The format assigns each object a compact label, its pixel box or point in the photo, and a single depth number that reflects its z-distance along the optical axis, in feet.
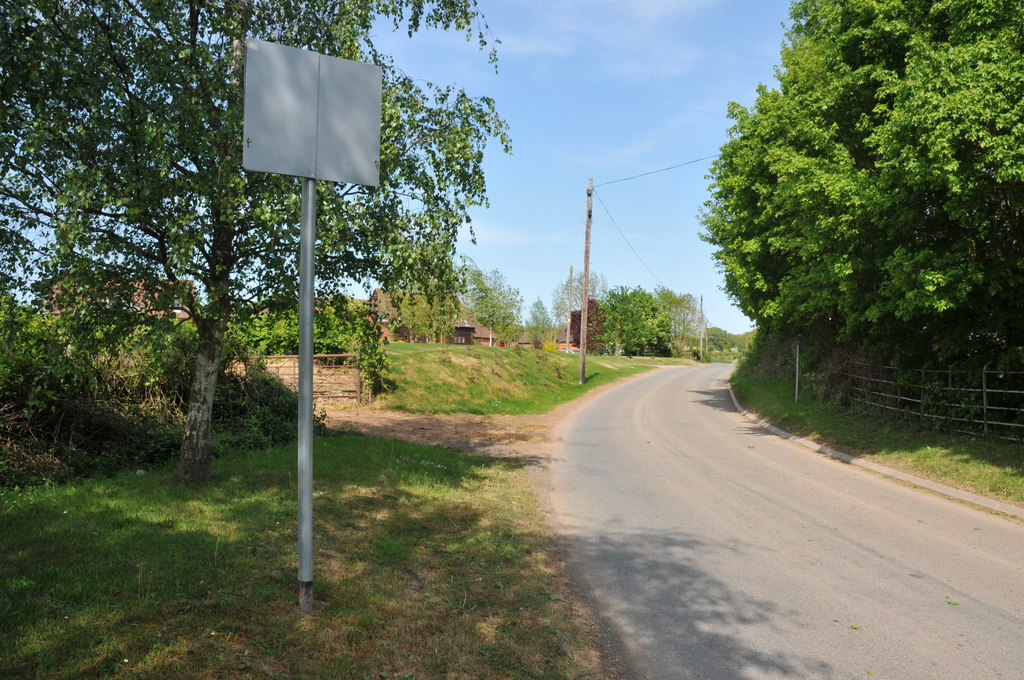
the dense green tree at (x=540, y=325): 268.41
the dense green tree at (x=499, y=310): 200.75
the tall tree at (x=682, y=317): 291.79
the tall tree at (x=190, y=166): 20.12
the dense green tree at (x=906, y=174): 29.40
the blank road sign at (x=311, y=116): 13.62
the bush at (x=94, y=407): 24.09
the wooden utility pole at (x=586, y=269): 108.17
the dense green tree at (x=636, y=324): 266.36
